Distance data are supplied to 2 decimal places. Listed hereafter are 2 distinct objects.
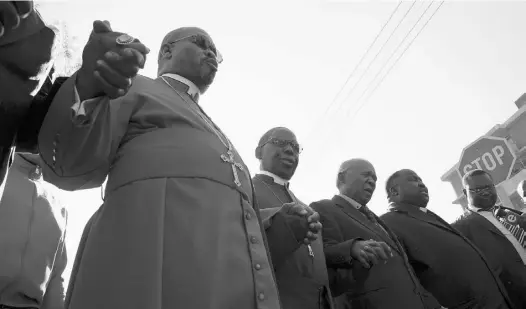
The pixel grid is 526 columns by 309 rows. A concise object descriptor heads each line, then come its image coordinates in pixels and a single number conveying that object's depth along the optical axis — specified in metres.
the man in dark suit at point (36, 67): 1.22
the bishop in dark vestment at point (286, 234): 2.43
